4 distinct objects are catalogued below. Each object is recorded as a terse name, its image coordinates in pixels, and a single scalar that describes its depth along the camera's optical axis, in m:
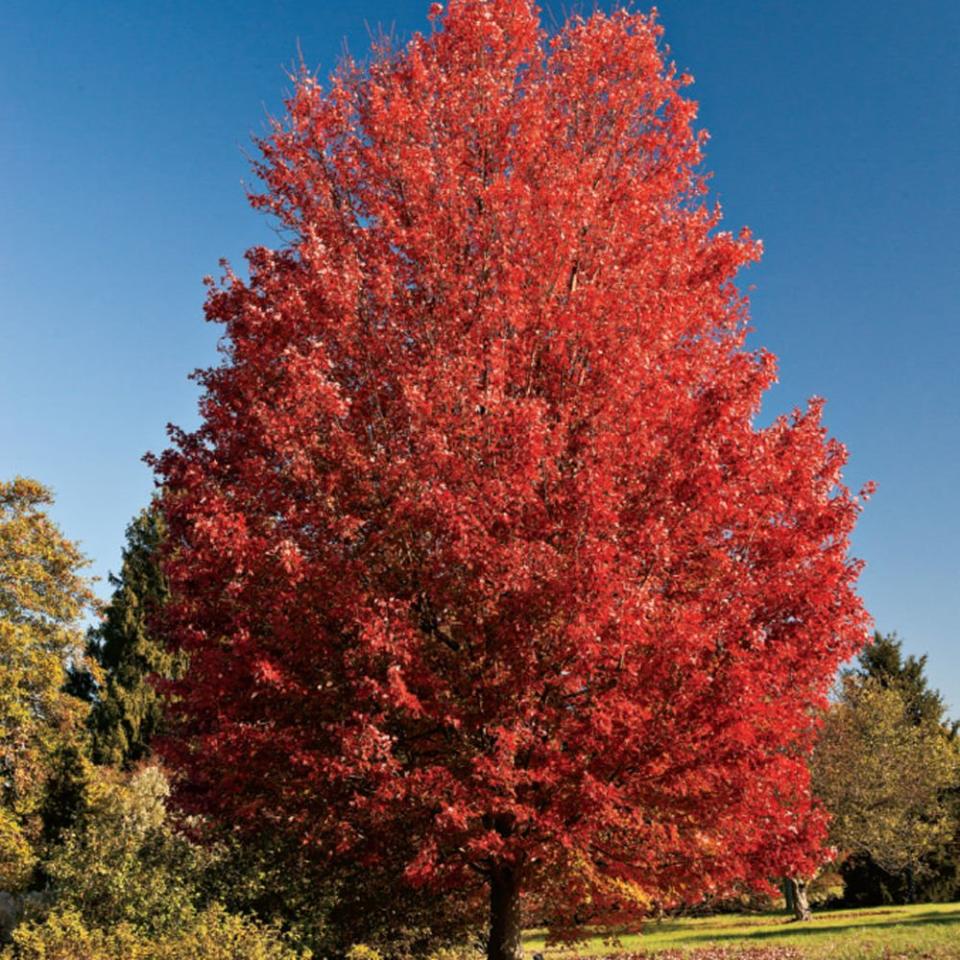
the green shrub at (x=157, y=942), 12.91
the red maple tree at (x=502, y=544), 9.96
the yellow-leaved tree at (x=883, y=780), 40.97
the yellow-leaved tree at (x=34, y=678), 36.09
